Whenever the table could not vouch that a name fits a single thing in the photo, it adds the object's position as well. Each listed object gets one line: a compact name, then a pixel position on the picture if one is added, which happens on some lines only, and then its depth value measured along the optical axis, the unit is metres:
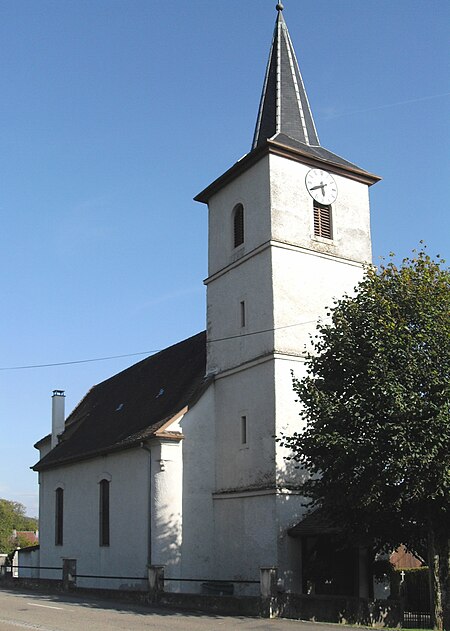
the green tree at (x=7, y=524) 85.38
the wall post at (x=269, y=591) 17.39
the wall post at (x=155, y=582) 20.52
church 21.45
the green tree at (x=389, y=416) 15.43
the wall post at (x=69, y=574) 24.95
